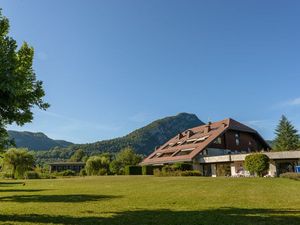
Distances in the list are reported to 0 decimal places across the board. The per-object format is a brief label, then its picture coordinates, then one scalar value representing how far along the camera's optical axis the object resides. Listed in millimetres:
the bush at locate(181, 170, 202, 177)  34314
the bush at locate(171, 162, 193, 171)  36915
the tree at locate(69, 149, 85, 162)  129323
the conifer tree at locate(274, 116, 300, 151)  68320
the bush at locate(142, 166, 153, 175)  44981
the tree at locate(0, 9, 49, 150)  8619
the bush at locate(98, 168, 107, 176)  57609
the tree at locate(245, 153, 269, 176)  29752
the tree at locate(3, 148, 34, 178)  41124
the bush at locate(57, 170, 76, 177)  64309
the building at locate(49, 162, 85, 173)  104728
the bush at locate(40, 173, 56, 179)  53435
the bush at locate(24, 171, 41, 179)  52937
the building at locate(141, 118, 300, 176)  34050
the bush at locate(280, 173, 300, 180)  23868
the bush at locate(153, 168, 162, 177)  37459
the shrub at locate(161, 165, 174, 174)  36708
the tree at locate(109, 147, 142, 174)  60518
